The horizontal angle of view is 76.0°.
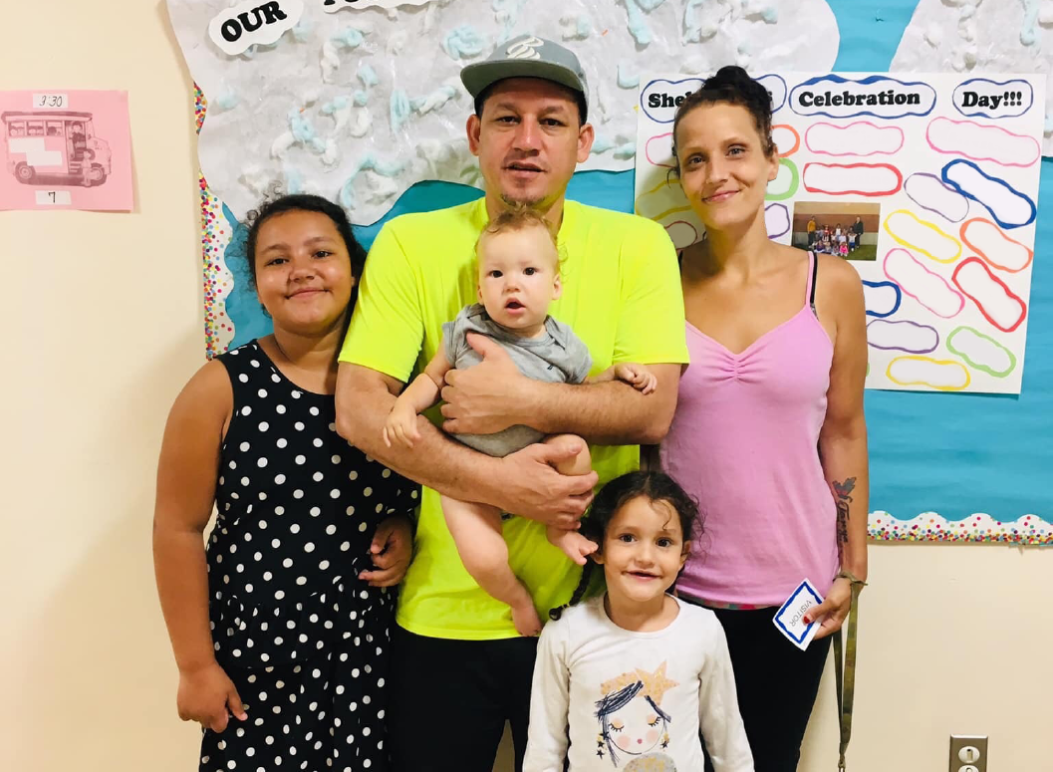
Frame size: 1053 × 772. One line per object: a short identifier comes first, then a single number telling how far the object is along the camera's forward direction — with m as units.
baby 1.14
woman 1.32
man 1.16
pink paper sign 1.60
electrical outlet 1.73
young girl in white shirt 1.19
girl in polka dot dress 1.28
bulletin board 1.53
